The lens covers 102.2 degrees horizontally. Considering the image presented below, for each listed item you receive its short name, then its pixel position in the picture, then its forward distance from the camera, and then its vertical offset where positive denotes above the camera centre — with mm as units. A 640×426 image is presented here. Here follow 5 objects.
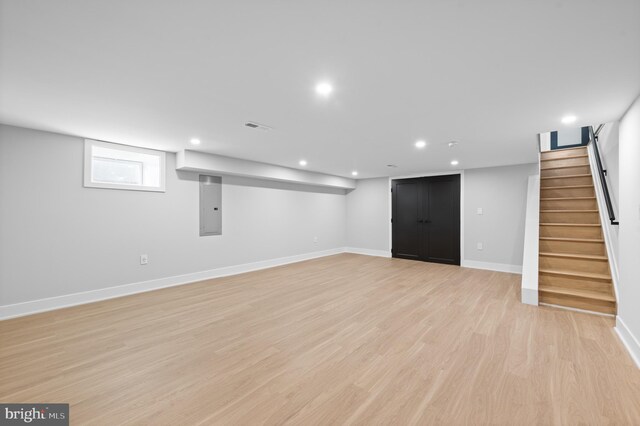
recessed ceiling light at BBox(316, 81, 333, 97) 2068 +1047
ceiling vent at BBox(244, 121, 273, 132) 3012 +1064
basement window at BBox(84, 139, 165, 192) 3615 +732
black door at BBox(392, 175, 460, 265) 6219 -96
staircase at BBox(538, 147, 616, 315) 3293 -377
